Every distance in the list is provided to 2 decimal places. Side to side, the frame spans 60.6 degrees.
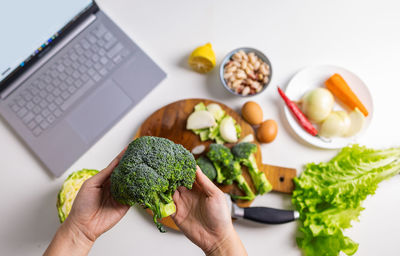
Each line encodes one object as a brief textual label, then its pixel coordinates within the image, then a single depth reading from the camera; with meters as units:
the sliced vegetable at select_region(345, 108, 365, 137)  1.37
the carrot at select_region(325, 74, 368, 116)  1.39
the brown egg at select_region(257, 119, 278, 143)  1.33
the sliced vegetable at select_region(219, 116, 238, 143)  1.31
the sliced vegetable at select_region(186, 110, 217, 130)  1.30
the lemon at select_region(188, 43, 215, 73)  1.33
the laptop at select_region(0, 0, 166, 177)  1.27
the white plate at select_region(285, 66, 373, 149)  1.38
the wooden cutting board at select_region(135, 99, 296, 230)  1.34
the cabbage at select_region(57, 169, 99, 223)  1.22
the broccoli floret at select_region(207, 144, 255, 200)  1.25
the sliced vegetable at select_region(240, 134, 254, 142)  1.34
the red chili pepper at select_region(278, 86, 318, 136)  1.36
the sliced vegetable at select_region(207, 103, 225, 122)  1.34
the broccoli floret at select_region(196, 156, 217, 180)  1.25
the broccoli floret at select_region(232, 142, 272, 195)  1.28
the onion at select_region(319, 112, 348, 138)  1.36
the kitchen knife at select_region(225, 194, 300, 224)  1.26
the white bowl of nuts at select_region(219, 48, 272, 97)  1.34
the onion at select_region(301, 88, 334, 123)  1.36
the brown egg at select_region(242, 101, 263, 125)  1.33
